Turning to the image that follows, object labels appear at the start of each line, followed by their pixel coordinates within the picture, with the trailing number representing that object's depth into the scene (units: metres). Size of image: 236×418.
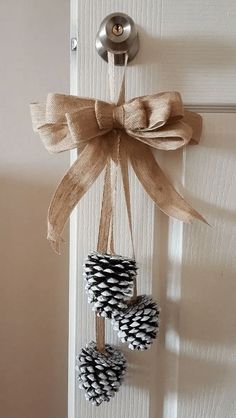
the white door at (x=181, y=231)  0.45
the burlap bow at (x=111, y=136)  0.41
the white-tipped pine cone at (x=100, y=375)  0.45
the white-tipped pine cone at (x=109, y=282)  0.41
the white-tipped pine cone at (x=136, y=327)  0.43
